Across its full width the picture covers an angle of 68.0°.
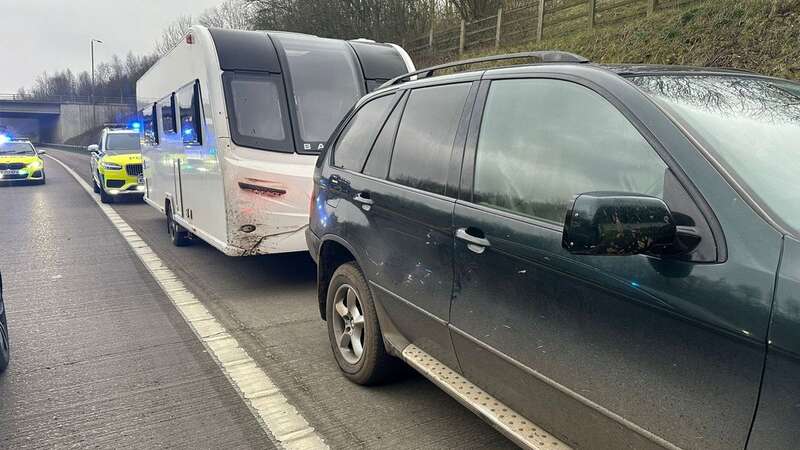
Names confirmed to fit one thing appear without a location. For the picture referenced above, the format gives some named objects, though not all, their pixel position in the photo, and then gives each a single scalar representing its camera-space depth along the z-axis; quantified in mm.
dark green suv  1645
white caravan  6031
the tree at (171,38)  69750
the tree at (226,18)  52997
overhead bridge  79750
